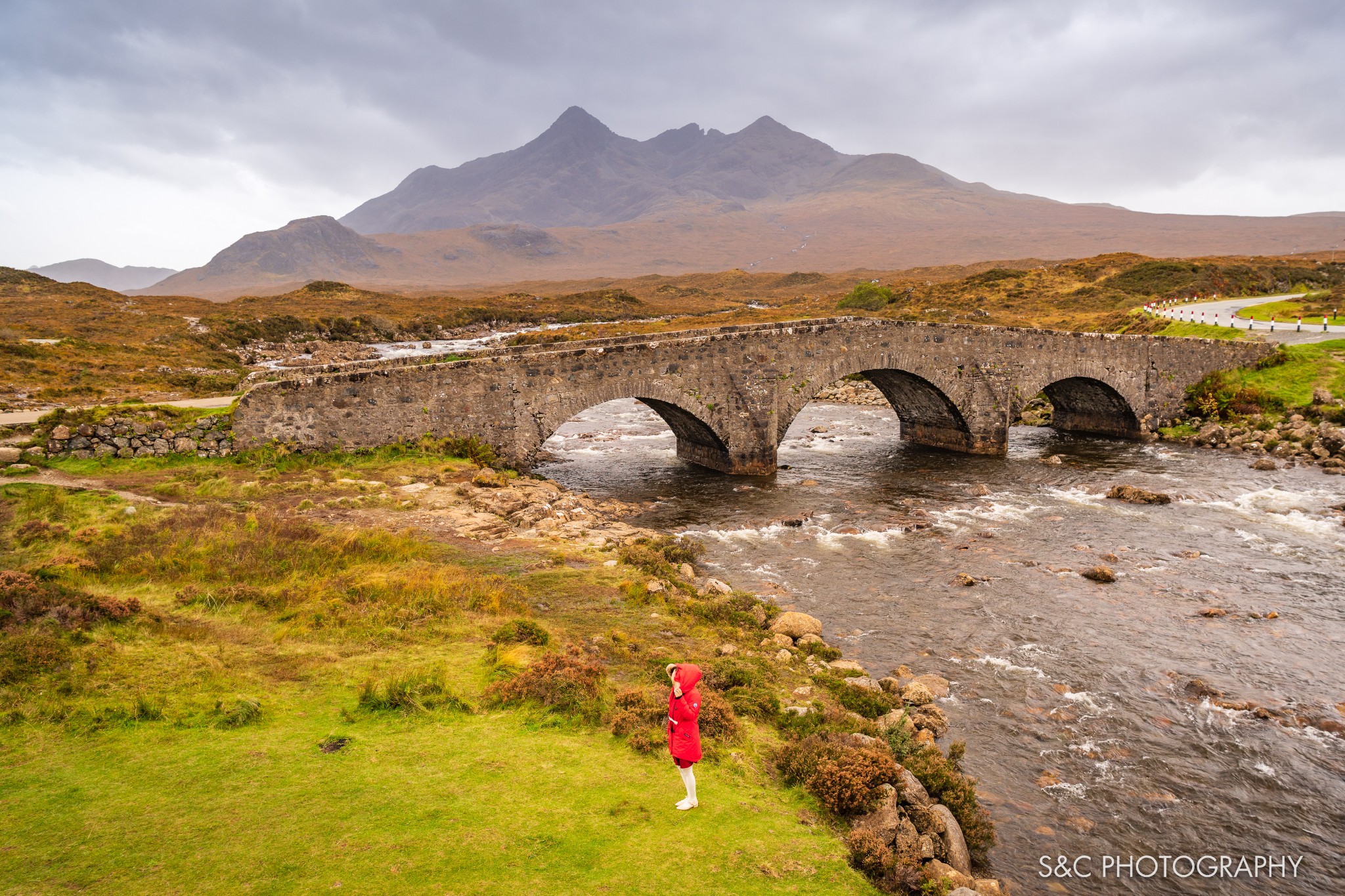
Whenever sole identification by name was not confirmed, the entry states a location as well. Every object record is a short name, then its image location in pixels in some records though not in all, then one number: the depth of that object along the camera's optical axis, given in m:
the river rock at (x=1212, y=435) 30.42
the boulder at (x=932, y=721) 10.25
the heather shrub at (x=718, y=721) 8.59
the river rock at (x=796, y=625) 12.98
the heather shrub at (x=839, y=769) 7.41
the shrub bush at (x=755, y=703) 9.40
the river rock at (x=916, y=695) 10.92
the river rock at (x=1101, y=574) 16.39
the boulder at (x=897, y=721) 9.58
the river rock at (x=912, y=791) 7.76
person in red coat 6.91
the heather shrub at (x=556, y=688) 8.95
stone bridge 21.58
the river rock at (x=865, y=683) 10.83
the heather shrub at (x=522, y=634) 10.77
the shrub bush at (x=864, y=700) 10.08
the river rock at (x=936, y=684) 11.52
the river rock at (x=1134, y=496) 22.36
